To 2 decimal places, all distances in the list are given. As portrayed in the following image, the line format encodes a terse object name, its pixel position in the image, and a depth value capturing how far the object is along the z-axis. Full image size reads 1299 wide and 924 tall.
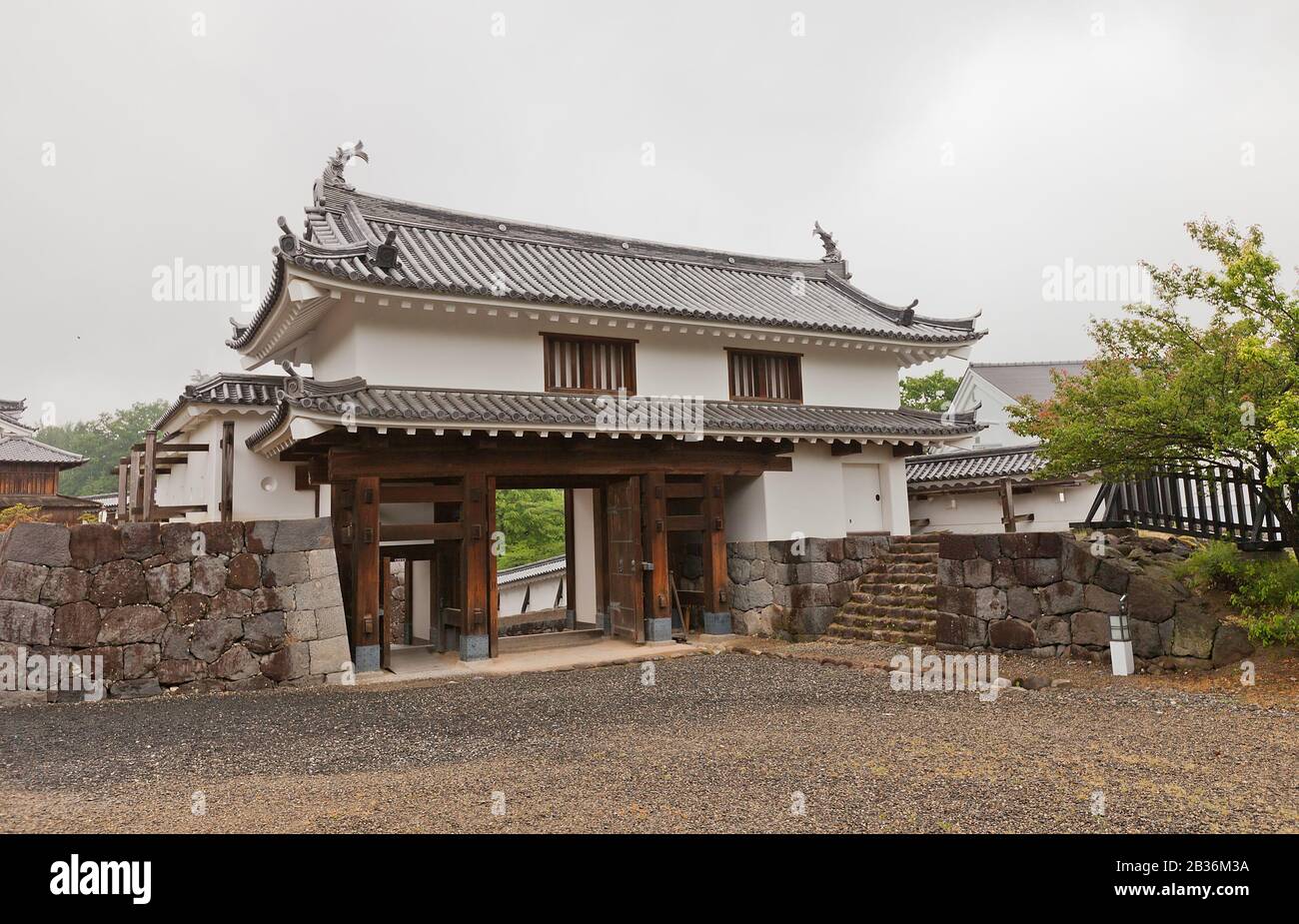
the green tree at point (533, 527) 31.41
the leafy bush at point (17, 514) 20.56
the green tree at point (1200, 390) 8.21
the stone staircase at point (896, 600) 12.77
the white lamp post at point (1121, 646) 9.21
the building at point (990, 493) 19.31
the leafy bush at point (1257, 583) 8.62
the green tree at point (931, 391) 41.53
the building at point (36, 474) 31.64
